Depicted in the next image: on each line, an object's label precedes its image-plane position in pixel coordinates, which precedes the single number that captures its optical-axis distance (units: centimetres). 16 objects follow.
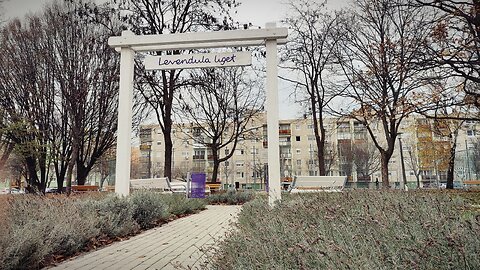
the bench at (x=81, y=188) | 1847
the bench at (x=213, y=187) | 2153
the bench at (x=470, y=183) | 2928
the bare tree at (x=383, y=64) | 1427
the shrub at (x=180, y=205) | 1058
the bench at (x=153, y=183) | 1457
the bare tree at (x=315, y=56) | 1892
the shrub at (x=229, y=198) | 1770
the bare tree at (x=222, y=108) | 2245
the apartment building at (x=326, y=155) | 2684
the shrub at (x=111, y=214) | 629
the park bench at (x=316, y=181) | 1416
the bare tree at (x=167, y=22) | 1694
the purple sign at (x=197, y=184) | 1648
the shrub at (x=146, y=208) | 789
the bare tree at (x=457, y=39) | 1060
